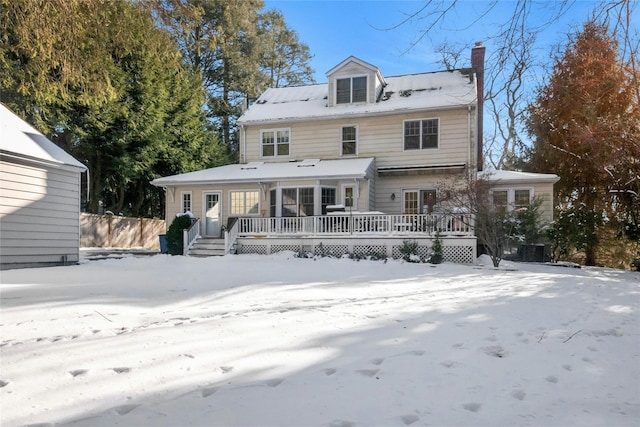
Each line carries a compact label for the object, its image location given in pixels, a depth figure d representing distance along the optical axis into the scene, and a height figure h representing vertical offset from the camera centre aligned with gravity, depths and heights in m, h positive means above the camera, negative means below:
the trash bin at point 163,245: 15.70 -1.01
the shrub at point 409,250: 12.60 -0.93
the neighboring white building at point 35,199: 9.72 +0.54
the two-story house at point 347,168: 14.02 +2.15
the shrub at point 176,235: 14.93 -0.57
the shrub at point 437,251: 12.30 -0.96
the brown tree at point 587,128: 12.69 +3.61
